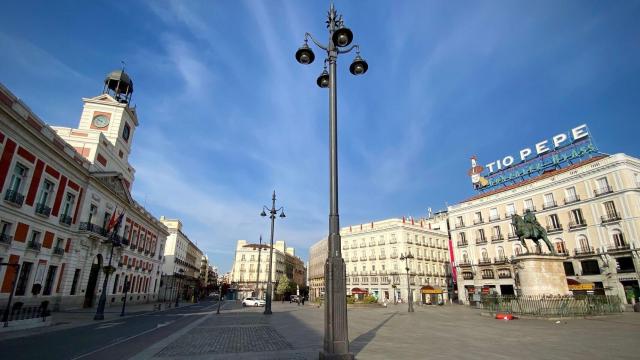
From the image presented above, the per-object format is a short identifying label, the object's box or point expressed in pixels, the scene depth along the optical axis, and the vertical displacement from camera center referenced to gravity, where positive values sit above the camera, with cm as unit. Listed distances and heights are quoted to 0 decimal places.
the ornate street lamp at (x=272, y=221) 2548 +515
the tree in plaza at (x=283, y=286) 8113 -81
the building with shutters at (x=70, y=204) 1966 +611
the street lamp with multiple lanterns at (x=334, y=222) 656 +135
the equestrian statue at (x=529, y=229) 1964 +331
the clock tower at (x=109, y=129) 3312 +1803
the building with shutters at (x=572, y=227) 3416 +715
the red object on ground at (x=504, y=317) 1773 -176
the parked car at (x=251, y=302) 4675 -275
